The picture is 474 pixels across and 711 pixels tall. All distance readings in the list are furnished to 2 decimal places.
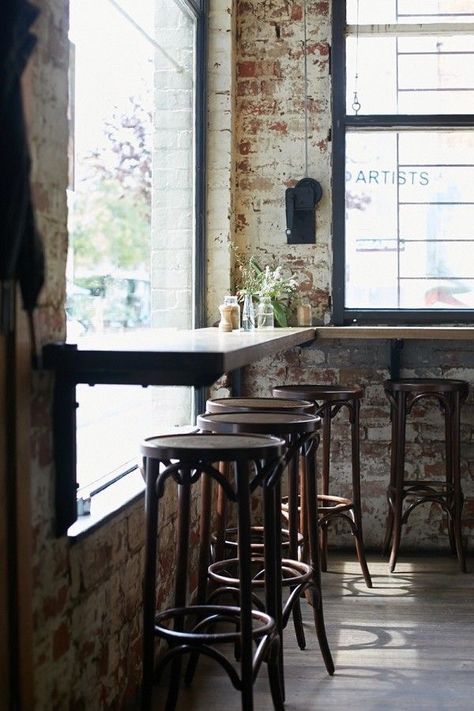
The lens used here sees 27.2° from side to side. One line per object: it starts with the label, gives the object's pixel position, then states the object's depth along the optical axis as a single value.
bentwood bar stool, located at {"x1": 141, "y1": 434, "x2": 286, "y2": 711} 2.65
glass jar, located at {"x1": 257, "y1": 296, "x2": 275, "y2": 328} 4.98
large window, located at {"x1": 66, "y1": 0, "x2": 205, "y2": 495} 3.17
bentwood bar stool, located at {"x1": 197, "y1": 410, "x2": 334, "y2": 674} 3.24
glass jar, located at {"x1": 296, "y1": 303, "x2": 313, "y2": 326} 5.55
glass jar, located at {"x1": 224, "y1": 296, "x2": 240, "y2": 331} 4.49
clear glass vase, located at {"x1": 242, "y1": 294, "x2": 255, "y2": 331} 4.68
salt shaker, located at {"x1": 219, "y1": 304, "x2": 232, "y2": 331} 4.47
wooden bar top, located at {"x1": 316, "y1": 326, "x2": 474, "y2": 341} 4.99
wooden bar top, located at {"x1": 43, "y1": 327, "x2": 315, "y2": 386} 2.44
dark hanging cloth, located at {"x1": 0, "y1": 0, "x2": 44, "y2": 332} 2.05
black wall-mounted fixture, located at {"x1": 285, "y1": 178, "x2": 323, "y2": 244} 5.60
